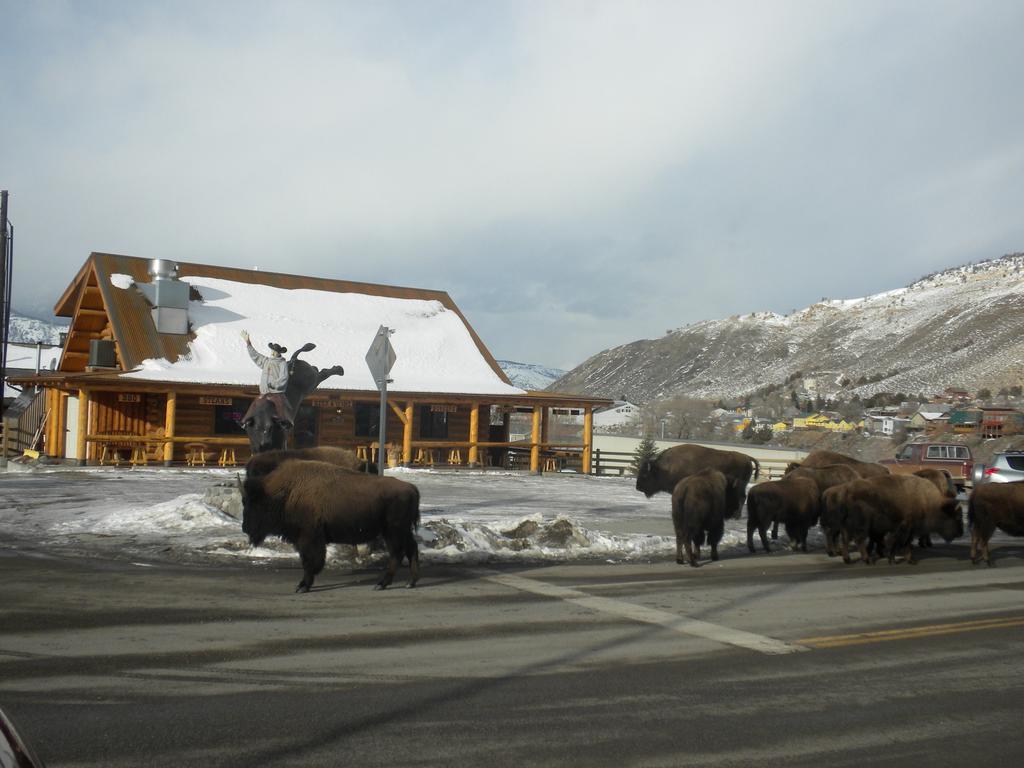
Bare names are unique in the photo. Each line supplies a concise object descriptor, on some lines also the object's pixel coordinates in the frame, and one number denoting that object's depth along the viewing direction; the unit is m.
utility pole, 32.72
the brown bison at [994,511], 13.96
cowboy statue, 15.91
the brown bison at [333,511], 10.31
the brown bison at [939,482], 15.54
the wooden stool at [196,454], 29.77
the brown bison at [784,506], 15.15
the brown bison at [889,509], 13.87
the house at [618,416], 96.94
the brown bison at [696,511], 13.35
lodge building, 29.77
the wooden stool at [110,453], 29.72
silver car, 23.94
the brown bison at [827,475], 16.69
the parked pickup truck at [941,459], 28.25
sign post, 13.59
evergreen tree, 40.87
